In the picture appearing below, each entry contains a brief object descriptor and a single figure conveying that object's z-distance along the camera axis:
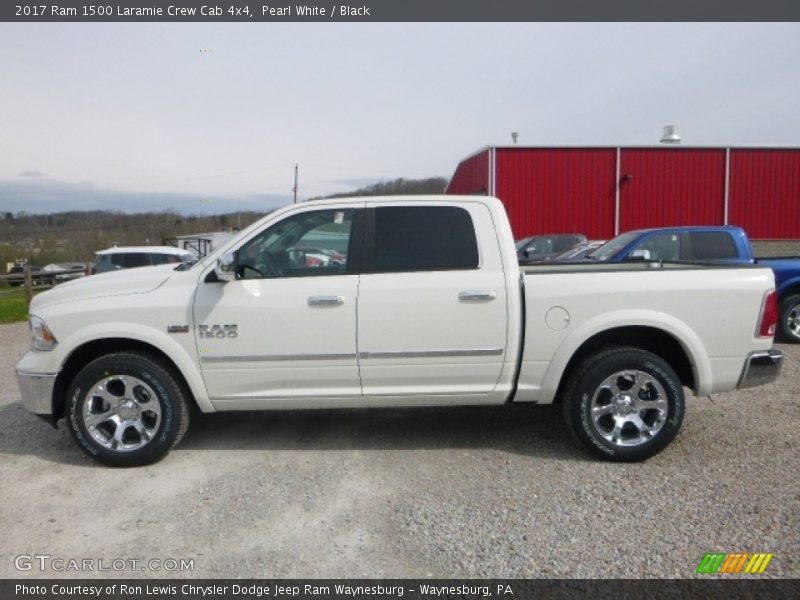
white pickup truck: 3.90
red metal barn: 18.89
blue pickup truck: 8.07
